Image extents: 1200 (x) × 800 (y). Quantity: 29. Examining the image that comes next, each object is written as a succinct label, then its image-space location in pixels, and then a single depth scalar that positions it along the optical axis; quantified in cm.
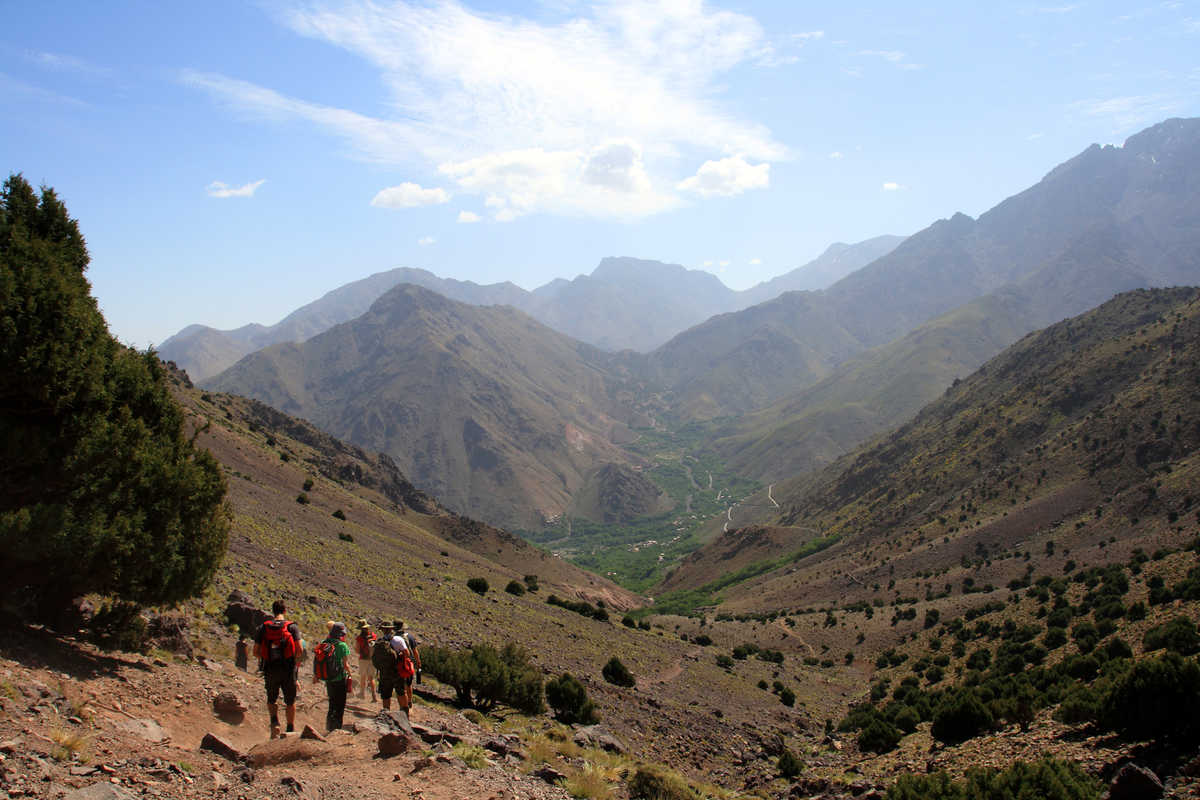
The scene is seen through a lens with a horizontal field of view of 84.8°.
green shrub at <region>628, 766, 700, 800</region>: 1350
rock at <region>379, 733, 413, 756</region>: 1105
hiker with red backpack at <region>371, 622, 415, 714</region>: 1391
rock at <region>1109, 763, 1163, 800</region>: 1004
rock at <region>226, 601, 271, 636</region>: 1792
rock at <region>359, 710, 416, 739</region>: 1199
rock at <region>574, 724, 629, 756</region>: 1753
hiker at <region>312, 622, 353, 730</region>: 1208
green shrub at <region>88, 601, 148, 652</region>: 1276
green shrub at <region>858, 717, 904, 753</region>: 2066
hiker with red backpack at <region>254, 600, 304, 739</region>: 1158
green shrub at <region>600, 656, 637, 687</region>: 2848
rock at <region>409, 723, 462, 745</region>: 1262
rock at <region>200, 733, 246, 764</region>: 977
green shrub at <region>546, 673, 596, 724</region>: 2077
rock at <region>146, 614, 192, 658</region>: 1422
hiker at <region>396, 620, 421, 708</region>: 1420
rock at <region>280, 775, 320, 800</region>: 902
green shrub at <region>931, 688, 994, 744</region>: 1795
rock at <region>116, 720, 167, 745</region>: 986
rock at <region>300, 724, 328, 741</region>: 1097
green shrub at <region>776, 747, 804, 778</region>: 2044
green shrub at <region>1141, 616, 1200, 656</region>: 1879
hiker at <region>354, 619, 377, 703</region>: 1445
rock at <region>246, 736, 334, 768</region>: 995
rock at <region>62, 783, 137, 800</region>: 729
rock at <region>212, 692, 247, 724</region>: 1189
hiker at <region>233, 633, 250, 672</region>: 1531
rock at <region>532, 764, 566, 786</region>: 1267
